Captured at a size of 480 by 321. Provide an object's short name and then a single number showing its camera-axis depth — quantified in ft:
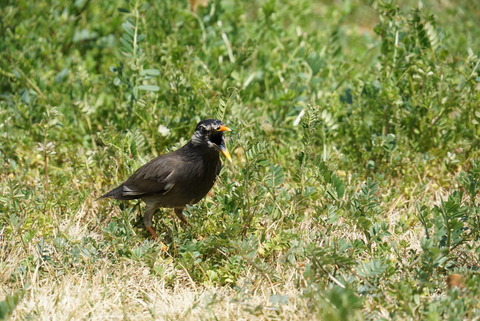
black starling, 30.63
